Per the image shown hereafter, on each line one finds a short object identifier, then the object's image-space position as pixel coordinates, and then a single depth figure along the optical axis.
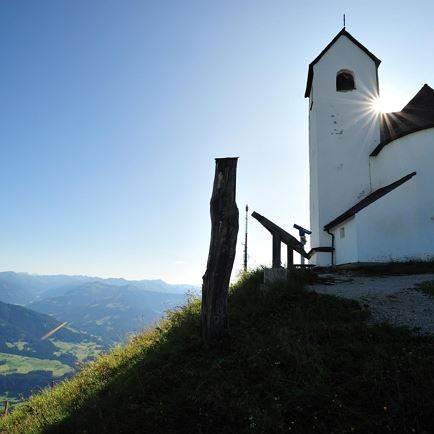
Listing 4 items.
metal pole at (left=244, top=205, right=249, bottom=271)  27.00
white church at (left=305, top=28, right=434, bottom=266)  16.20
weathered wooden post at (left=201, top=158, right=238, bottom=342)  6.95
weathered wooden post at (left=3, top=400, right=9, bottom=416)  10.72
